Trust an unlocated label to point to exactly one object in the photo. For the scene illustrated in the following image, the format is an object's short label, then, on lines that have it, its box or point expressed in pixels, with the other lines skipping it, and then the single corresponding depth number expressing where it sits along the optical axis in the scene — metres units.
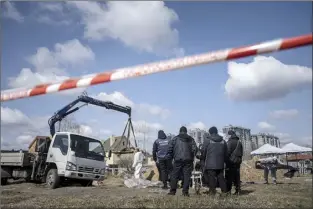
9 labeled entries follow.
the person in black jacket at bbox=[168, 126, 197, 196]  7.78
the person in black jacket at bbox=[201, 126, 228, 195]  7.55
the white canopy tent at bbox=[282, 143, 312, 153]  26.99
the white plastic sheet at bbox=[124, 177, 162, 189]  11.45
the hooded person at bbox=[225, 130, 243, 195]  9.02
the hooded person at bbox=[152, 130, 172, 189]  10.67
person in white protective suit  14.20
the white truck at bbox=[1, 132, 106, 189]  12.06
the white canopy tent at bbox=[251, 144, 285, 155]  25.93
